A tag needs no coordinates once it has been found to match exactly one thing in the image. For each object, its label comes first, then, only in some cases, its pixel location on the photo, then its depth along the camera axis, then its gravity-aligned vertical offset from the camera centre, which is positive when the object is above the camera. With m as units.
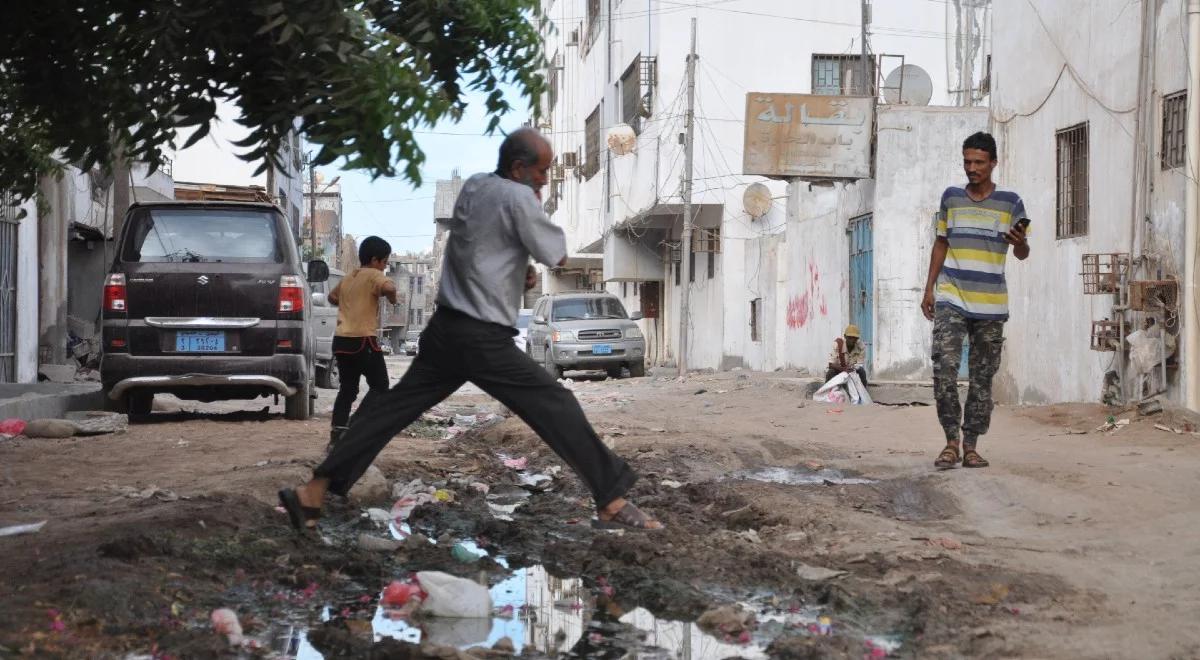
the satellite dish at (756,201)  28.17 +2.65
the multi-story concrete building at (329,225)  82.00 +6.68
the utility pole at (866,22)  21.97 +5.22
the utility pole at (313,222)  47.97 +4.02
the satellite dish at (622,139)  29.80 +4.17
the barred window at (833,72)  29.48 +5.66
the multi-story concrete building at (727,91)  29.09 +5.22
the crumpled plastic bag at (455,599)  4.35 -0.91
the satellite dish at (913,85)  22.58 +4.13
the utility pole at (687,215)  27.11 +2.27
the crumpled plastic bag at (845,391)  15.76 -0.78
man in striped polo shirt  7.69 +0.22
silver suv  26.31 -0.24
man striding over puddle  5.21 -0.16
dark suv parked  11.49 +0.16
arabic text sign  19.75 +2.86
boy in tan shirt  9.37 -0.06
